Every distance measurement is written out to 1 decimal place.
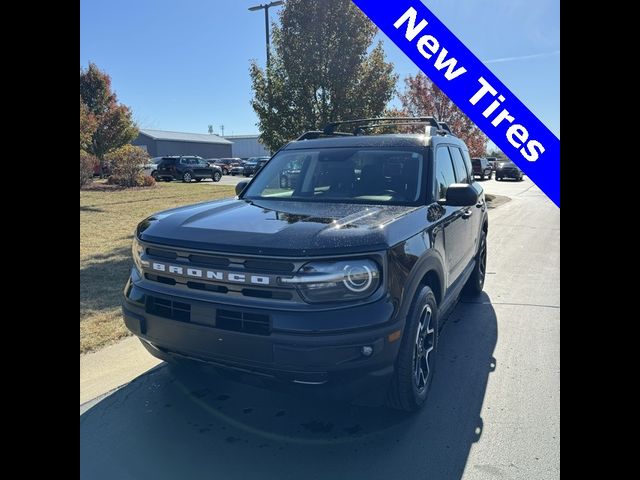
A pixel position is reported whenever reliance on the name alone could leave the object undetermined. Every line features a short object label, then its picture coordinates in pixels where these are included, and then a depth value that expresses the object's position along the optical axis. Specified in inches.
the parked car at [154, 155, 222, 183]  1202.6
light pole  577.0
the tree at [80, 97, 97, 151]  730.1
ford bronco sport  97.7
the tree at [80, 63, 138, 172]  1170.8
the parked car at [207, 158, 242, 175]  1789.1
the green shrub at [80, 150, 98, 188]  859.4
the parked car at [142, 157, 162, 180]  1226.9
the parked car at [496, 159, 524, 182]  1511.9
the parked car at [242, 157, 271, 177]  1507.1
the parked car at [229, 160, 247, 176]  1689.2
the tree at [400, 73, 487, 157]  792.9
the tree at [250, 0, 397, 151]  357.7
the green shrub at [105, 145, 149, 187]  928.9
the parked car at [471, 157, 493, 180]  1423.5
